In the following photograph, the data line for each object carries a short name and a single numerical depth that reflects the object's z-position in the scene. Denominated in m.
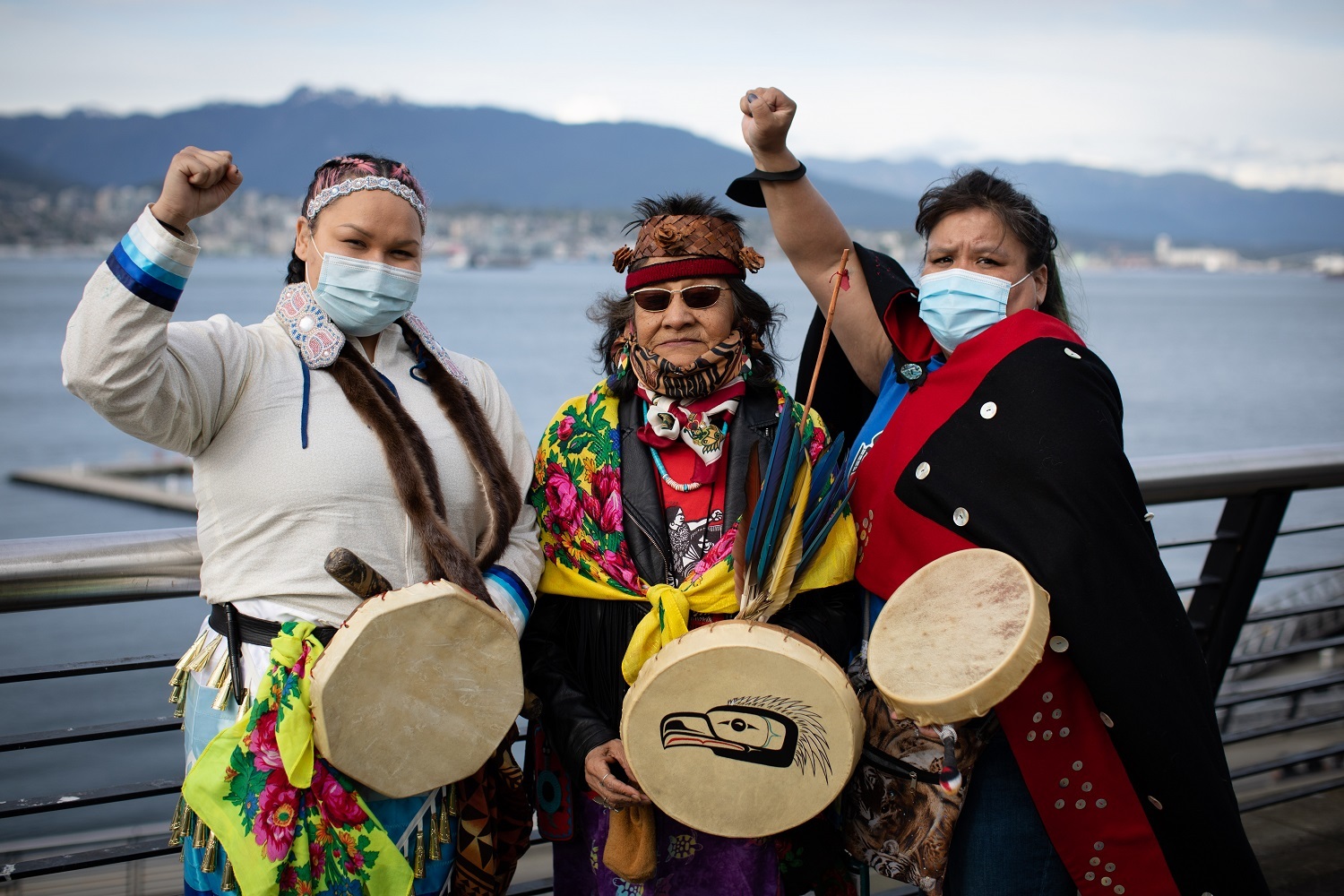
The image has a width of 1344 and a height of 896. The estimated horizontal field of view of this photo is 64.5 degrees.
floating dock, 27.95
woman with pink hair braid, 1.82
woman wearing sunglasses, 2.20
